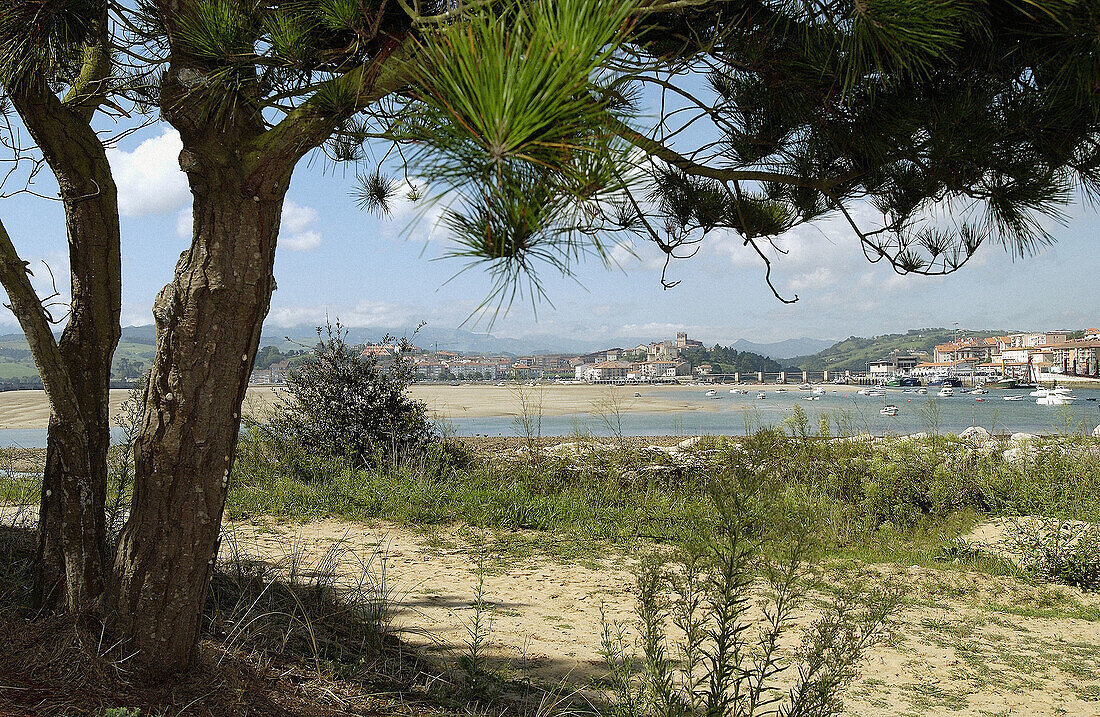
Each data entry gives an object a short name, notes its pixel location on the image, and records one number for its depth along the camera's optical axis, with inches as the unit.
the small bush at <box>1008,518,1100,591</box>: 179.3
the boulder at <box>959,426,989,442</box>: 309.1
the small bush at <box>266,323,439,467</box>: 293.3
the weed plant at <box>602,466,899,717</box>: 67.9
